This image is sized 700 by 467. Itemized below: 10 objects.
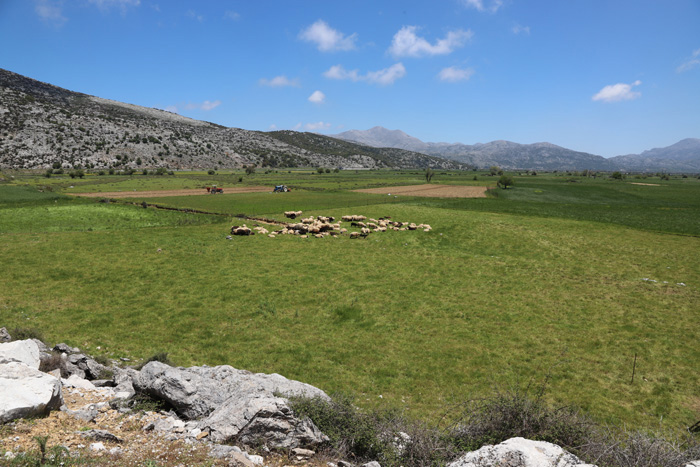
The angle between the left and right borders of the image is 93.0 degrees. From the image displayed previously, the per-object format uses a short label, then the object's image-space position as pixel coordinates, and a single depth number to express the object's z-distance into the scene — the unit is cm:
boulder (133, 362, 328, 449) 826
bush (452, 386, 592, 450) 809
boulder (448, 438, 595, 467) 669
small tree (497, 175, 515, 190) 12091
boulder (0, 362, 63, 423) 766
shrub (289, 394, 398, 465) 855
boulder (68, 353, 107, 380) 1222
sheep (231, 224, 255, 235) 4031
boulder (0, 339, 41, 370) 985
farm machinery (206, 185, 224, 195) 8806
